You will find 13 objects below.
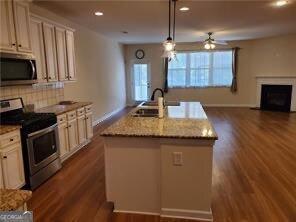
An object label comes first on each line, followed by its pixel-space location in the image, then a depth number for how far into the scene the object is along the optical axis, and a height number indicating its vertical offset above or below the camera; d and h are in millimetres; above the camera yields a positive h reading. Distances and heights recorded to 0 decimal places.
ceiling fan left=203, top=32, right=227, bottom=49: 6168 +884
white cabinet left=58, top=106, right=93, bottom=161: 3885 -964
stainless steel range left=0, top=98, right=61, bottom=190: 2930 -826
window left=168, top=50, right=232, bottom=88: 9176 +289
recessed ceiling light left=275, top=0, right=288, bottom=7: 3867 +1240
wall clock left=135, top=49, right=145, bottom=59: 9594 +951
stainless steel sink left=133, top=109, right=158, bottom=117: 3355 -545
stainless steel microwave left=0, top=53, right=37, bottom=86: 2879 +117
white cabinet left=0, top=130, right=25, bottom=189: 2588 -974
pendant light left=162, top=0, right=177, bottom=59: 3285 +409
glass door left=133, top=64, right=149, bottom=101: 9805 -212
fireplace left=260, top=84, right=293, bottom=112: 8211 -782
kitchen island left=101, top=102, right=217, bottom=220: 2297 -945
